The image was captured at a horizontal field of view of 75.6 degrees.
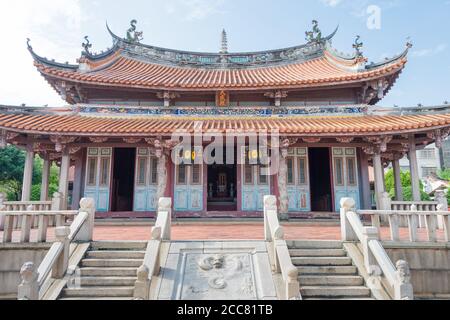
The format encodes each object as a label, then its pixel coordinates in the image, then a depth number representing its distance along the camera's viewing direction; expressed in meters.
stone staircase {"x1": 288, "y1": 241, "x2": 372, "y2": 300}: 4.96
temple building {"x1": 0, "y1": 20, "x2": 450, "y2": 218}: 9.67
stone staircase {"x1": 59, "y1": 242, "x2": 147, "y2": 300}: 4.93
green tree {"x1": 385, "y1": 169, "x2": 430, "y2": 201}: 21.48
